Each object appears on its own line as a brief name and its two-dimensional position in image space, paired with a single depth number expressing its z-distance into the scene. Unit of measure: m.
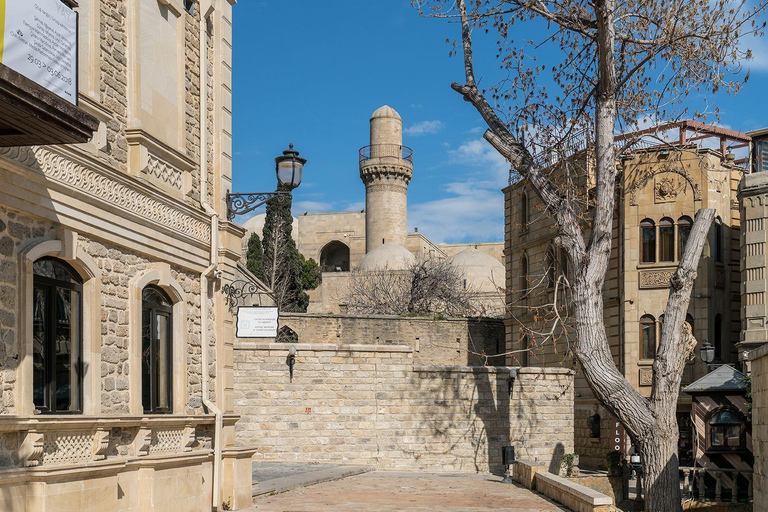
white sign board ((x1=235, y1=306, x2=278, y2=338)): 16.53
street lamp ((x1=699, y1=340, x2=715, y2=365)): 21.47
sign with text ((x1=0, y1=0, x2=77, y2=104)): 7.32
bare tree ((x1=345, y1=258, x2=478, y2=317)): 49.09
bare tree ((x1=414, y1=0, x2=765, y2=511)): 17.59
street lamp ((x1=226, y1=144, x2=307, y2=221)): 13.80
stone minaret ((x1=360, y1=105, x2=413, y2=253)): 62.12
